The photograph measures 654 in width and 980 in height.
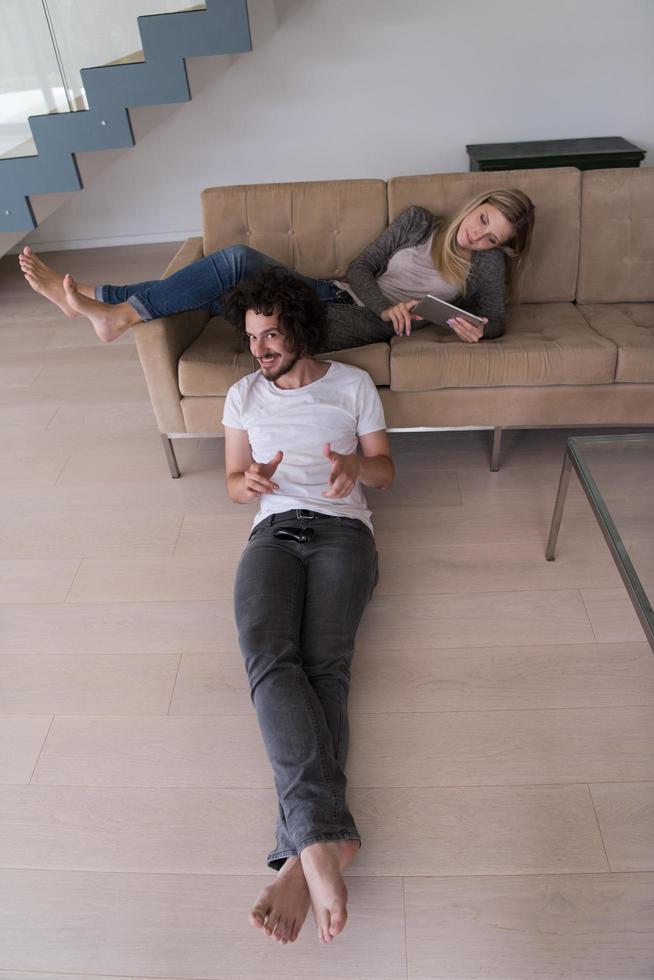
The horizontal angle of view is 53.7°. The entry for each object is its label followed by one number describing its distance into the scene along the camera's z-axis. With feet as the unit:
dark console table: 10.67
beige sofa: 6.26
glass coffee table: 4.41
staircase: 9.07
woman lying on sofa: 6.26
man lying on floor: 3.60
